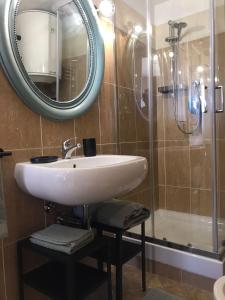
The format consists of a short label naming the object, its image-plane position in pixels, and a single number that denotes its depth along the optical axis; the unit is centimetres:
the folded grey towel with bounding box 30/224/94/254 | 106
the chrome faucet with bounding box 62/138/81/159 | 139
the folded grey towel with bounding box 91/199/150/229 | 134
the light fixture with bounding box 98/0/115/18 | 175
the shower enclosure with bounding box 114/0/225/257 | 187
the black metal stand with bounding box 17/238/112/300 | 101
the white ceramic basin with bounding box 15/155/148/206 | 96
